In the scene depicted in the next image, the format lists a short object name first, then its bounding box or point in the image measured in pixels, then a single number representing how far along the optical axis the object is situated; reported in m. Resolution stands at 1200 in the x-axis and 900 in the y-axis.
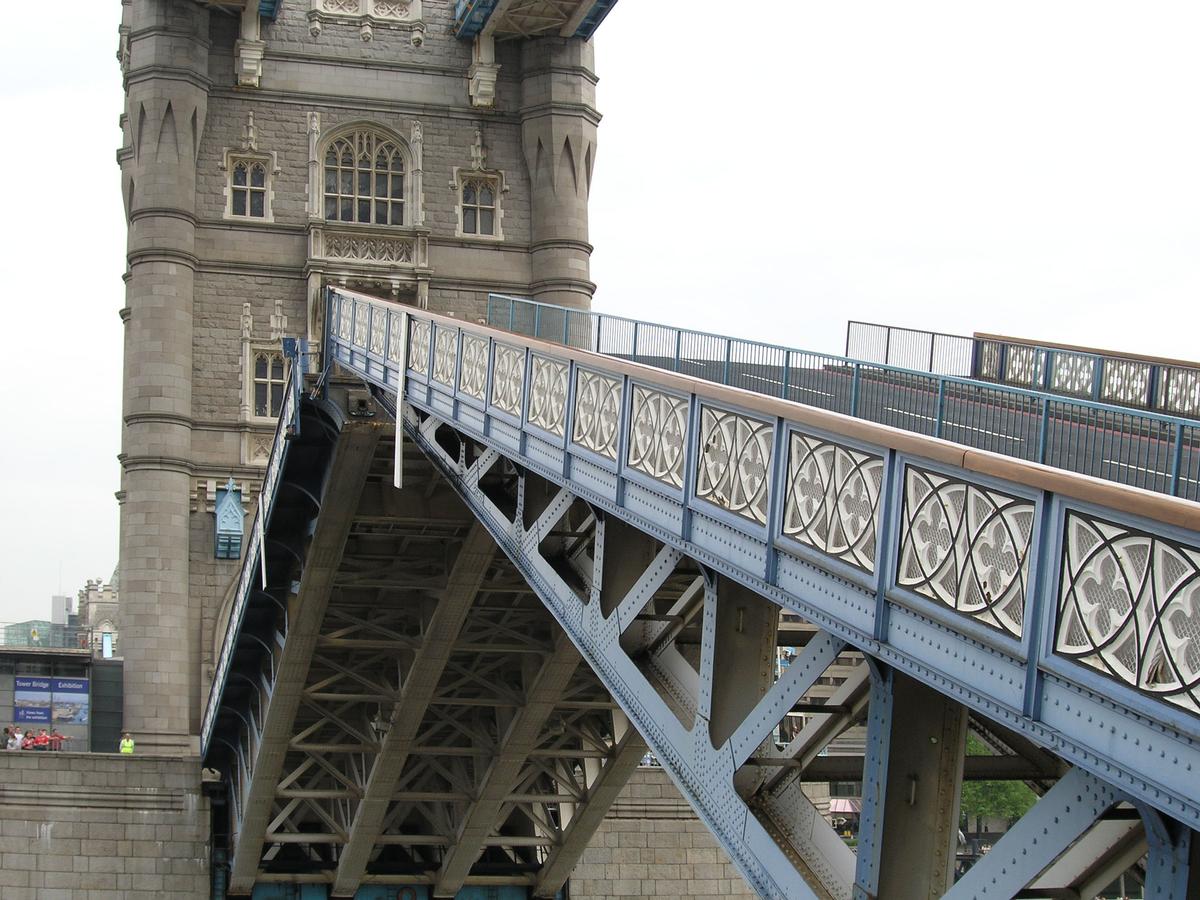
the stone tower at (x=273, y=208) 47.69
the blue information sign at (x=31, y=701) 47.72
